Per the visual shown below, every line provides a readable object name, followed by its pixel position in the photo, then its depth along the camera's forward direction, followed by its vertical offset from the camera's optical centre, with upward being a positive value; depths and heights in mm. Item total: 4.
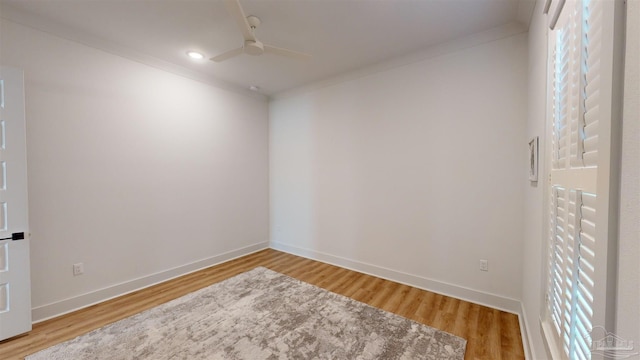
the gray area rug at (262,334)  1882 -1354
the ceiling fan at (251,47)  1765 +1098
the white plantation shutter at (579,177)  634 -12
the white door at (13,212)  2010 -300
